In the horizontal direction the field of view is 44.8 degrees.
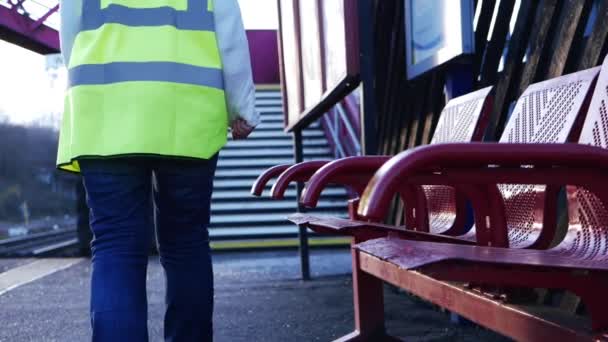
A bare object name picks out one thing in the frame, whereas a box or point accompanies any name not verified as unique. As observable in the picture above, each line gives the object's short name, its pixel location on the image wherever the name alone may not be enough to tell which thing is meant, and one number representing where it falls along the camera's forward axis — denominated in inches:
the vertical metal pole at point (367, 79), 113.2
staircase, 319.9
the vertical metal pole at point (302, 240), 204.8
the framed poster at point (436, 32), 111.4
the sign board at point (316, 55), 117.1
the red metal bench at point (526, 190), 61.5
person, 75.8
